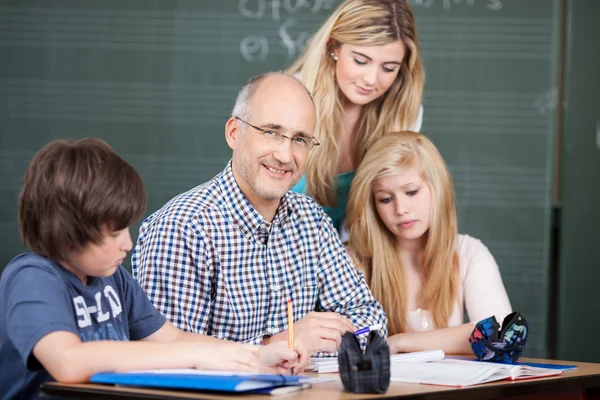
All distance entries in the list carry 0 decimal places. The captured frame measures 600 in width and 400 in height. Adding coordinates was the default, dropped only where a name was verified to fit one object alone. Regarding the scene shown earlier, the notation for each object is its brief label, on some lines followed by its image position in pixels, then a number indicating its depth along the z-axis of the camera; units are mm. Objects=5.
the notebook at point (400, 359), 2246
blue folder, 1880
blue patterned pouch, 2378
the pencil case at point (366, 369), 1972
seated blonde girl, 2793
